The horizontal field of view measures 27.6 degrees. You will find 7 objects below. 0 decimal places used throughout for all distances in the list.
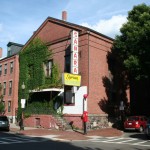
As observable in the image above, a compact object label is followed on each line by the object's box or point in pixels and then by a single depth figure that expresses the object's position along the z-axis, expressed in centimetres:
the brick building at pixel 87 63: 3094
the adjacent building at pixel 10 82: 4062
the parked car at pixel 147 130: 2272
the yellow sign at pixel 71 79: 2931
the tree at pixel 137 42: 2887
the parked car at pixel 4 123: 2967
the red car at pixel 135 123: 2913
